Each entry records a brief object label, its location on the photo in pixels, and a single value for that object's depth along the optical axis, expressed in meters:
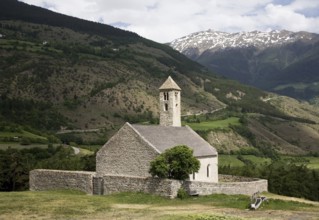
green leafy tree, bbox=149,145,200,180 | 48.84
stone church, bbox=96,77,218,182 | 52.94
